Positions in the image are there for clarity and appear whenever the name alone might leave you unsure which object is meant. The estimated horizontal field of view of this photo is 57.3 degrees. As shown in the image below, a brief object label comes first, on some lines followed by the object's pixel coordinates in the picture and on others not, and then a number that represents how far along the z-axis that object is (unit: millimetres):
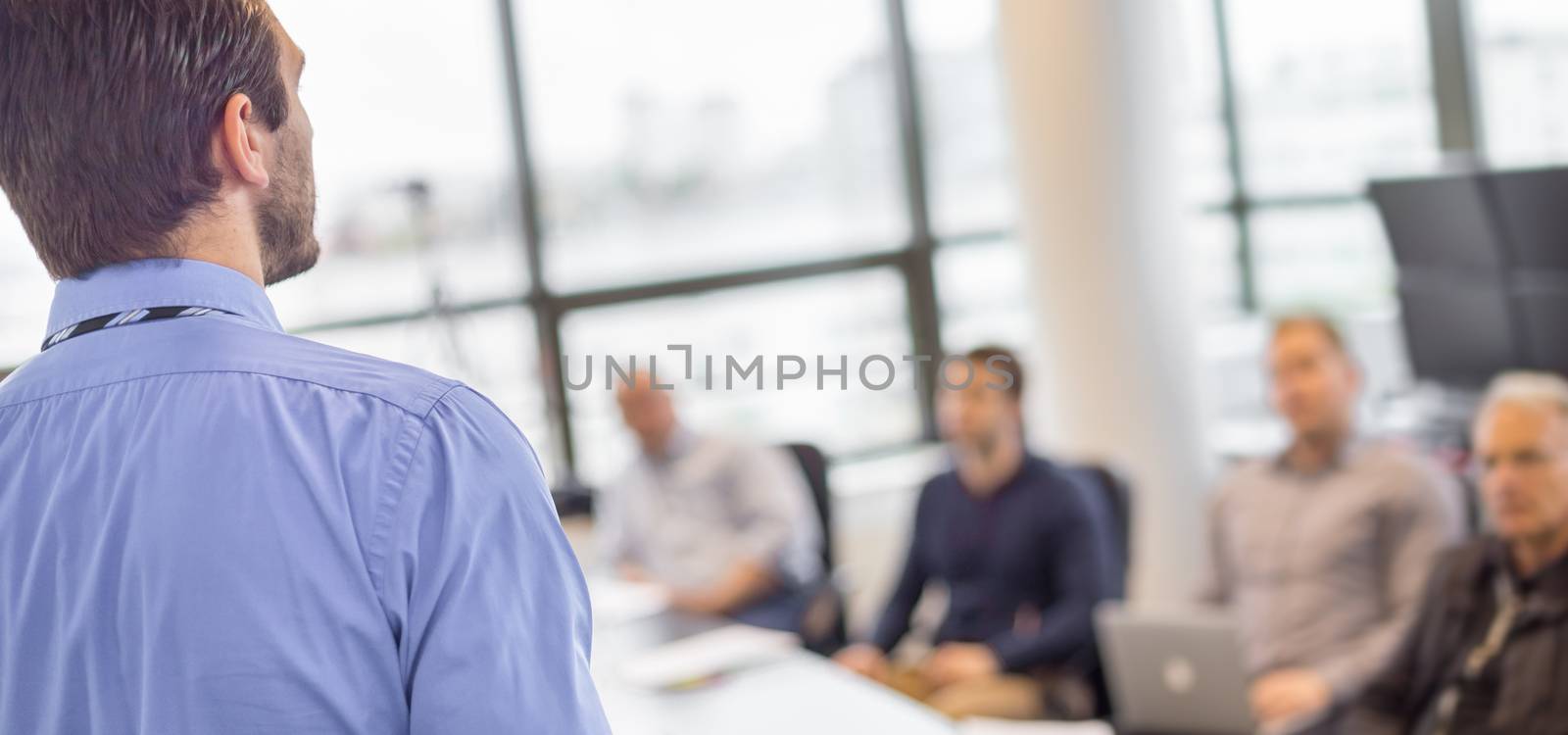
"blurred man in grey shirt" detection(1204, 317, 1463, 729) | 2906
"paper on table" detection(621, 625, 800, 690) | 2631
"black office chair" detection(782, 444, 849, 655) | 3762
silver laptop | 2568
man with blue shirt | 822
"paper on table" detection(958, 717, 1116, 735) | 2230
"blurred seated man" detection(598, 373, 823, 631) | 3924
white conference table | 2260
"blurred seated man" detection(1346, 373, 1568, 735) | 2520
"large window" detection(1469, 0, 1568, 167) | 4699
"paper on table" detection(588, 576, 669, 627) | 3227
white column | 4457
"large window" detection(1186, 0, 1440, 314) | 5551
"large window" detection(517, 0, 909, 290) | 5320
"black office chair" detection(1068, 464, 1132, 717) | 3316
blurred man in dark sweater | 3174
